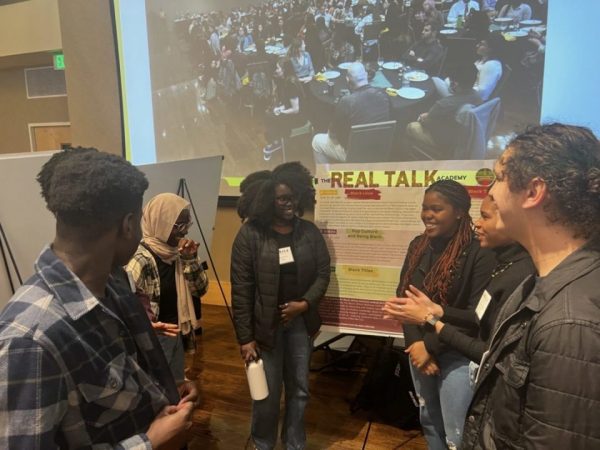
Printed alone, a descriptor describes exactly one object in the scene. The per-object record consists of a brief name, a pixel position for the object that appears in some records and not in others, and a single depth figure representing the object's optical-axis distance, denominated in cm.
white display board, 195
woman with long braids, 162
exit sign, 480
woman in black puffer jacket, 196
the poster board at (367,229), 222
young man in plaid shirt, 73
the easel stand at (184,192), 251
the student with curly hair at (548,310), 72
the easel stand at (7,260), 194
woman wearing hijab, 193
